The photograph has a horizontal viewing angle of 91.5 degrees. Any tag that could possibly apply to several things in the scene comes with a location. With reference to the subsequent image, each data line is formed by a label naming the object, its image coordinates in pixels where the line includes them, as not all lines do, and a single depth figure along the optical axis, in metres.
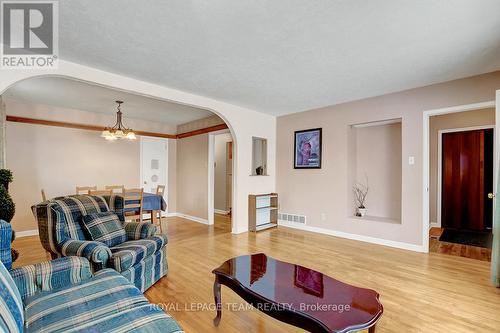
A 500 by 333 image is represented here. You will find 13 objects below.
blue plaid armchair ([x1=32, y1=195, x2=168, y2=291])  2.06
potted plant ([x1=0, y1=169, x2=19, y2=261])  2.08
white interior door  6.10
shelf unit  4.94
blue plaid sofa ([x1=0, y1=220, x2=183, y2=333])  1.15
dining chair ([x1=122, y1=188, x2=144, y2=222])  4.17
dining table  4.49
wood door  4.91
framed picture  4.92
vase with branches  4.70
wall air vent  5.11
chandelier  4.31
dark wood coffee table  1.29
